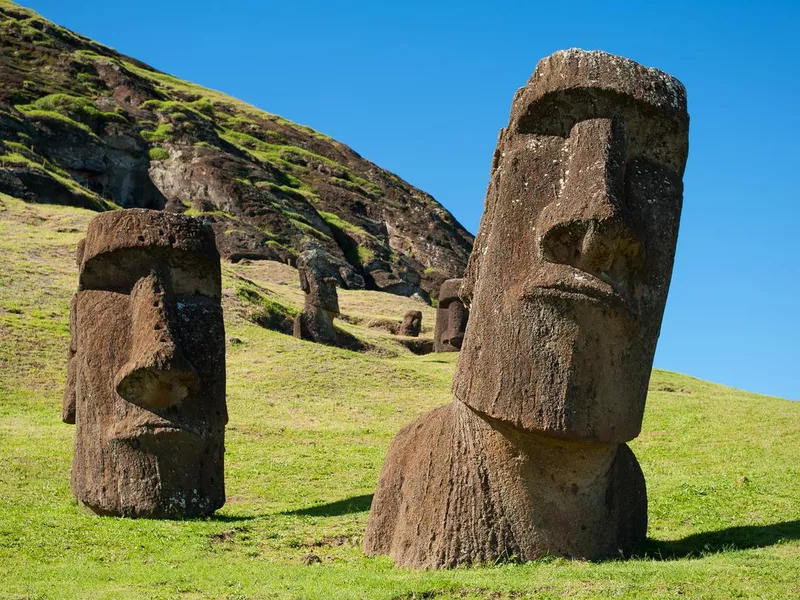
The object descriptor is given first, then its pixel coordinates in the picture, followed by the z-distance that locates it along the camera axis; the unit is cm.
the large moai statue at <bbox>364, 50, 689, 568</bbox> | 848
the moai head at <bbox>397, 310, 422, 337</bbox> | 4359
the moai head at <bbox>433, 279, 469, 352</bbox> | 3609
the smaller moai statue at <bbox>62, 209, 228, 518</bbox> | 1261
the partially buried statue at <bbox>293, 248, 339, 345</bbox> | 3662
